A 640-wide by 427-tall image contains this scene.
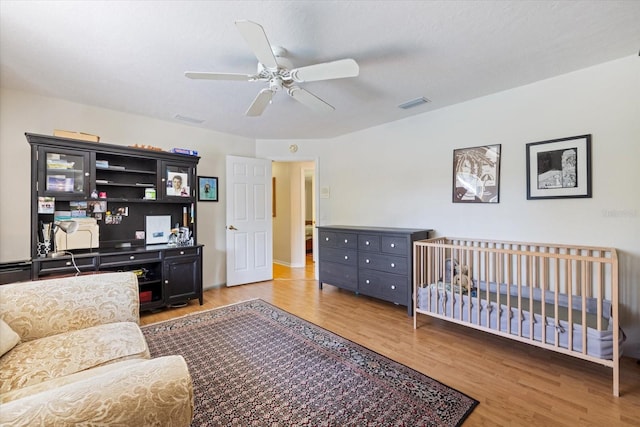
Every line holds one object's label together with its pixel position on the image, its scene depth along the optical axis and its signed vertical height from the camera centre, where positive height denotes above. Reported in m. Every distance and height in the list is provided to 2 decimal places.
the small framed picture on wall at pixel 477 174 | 2.97 +0.40
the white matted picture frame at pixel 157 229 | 3.63 -0.20
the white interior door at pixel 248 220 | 4.37 -0.13
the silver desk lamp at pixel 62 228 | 2.78 -0.15
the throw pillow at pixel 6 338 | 1.41 -0.64
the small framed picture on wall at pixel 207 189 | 4.19 +0.36
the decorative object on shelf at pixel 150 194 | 3.45 +0.23
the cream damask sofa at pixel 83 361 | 0.81 -0.60
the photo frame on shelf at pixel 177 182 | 3.56 +0.39
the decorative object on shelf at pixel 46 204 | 2.75 +0.09
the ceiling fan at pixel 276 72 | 1.56 +0.94
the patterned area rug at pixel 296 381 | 1.64 -1.16
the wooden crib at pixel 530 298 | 1.93 -0.77
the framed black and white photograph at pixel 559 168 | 2.45 +0.39
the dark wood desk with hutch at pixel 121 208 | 2.73 +0.06
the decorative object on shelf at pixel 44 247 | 2.79 -0.33
